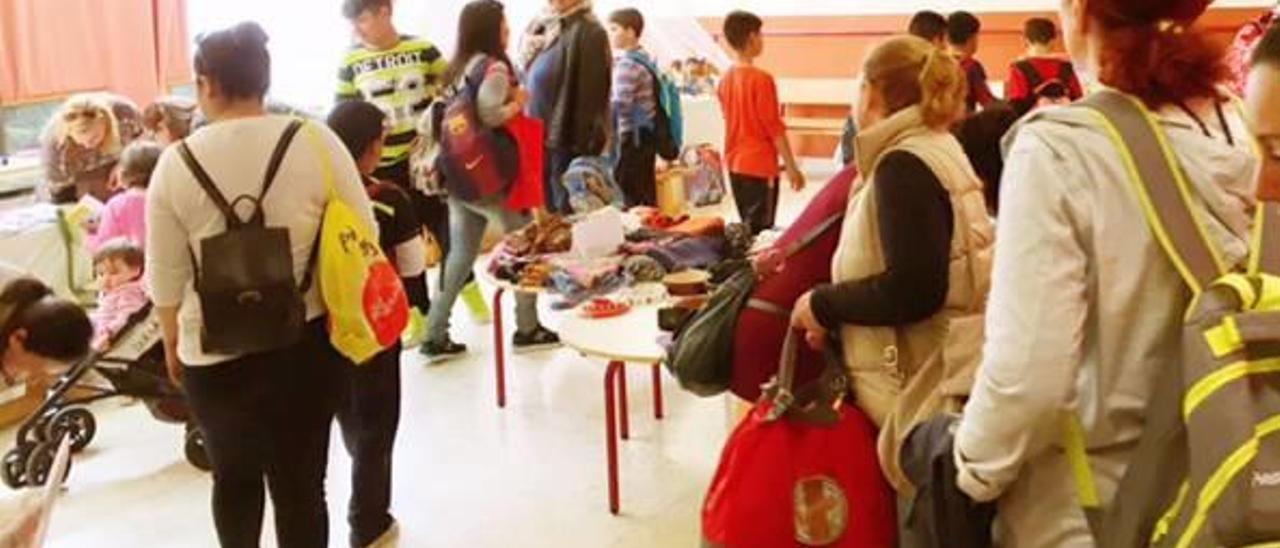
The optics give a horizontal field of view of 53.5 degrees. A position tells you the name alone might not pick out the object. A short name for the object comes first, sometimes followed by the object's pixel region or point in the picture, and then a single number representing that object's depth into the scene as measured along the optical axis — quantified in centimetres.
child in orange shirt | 517
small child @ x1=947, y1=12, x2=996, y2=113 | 505
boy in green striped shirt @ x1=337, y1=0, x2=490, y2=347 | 447
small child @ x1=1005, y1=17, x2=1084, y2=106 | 504
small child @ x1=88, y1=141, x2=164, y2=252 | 389
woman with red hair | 141
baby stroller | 355
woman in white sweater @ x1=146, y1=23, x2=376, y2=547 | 238
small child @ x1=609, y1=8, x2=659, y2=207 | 523
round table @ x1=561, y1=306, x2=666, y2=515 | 298
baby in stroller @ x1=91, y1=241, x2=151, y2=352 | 362
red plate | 324
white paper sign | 361
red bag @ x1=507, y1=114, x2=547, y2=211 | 448
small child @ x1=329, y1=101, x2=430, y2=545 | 307
